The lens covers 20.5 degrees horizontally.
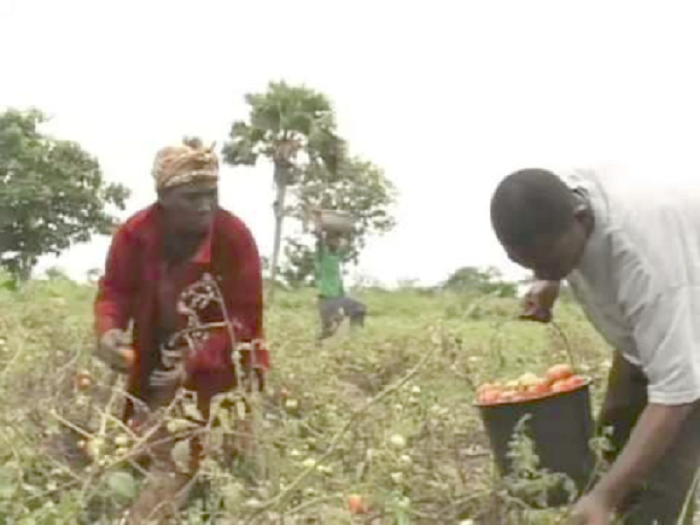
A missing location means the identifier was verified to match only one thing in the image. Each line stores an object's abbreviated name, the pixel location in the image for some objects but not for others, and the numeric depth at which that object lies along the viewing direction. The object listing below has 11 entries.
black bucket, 4.31
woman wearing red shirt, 5.01
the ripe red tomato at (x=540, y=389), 4.36
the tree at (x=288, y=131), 34.41
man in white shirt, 3.80
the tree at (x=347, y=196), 37.00
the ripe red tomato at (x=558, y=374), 4.46
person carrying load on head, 12.60
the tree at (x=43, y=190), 38.00
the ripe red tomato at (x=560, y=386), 4.33
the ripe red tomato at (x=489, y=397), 4.34
